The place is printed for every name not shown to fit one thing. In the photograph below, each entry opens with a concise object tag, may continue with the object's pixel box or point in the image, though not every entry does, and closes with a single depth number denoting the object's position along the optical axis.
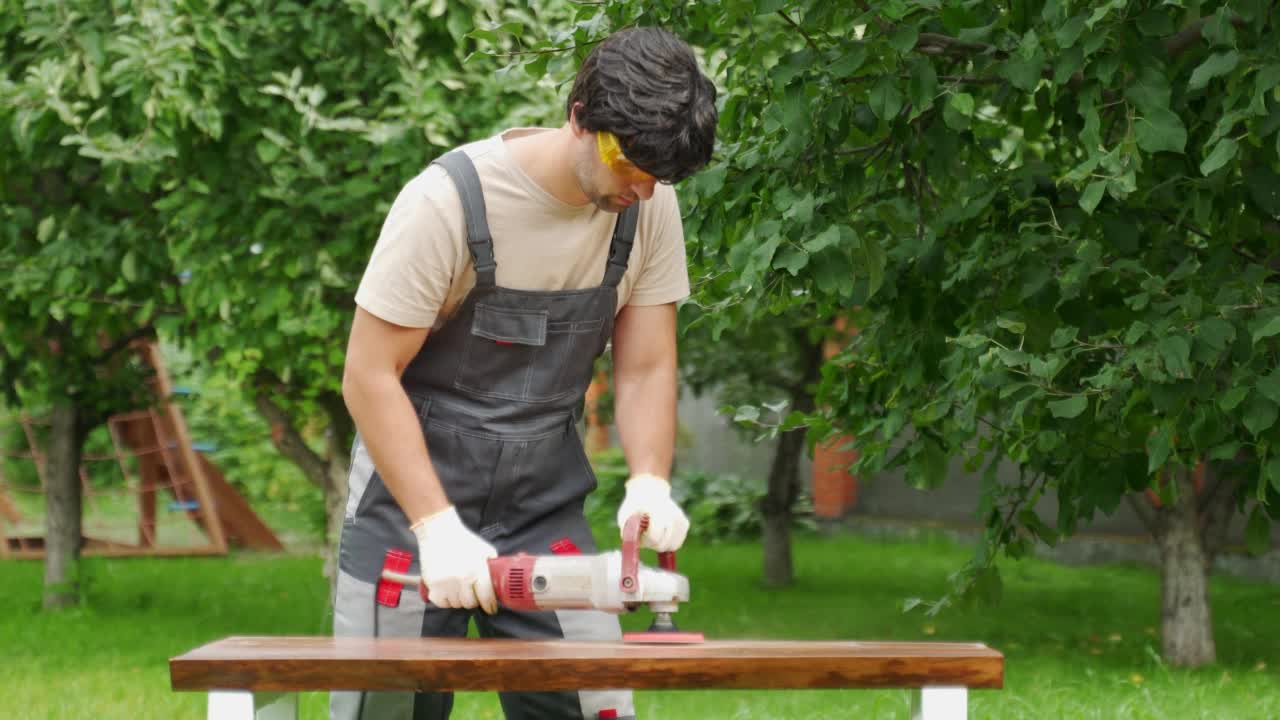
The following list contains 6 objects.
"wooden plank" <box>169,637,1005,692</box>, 4.84
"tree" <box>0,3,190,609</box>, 14.11
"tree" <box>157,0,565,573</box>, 14.36
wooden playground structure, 29.19
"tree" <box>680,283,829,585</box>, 22.39
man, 5.56
